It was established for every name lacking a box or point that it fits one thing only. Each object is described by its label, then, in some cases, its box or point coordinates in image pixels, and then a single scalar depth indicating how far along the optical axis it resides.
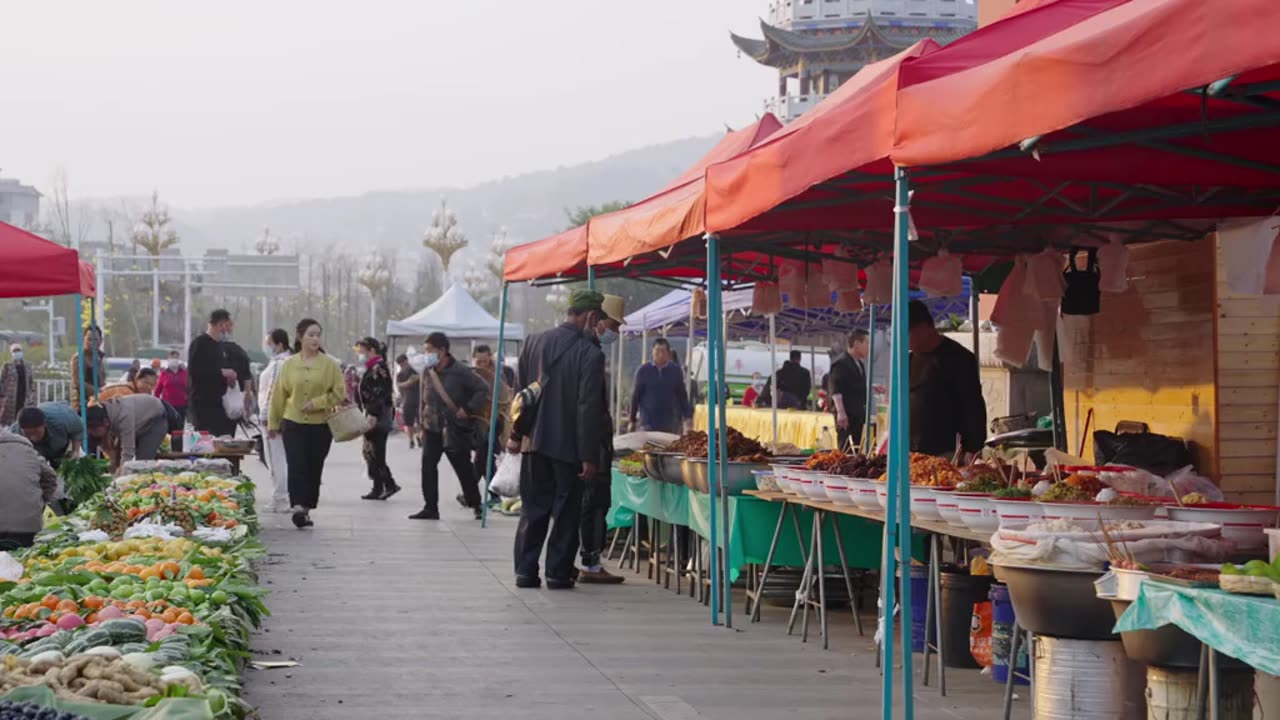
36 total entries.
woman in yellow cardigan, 15.28
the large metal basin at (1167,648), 5.46
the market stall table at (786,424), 20.30
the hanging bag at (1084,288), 11.23
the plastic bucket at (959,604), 8.22
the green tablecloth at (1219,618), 4.72
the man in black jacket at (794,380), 27.98
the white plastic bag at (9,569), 7.96
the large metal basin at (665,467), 11.45
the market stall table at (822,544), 7.41
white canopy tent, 32.69
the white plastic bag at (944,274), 11.07
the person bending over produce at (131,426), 16.66
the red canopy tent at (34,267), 12.65
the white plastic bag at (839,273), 12.31
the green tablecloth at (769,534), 9.95
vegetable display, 5.10
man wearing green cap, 11.30
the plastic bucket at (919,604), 8.86
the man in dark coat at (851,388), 20.11
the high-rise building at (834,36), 69.69
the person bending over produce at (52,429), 13.78
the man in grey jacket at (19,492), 10.27
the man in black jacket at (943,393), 9.93
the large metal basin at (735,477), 10.57
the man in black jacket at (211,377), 17.45
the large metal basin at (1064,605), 5.96
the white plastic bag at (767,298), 13.42
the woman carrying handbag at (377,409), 18.64
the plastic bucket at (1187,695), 5.28
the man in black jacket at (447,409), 17.00
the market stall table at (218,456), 16.11
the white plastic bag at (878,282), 12.03
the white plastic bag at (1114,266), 10.52
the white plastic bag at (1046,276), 10.84
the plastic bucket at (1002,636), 7.59
